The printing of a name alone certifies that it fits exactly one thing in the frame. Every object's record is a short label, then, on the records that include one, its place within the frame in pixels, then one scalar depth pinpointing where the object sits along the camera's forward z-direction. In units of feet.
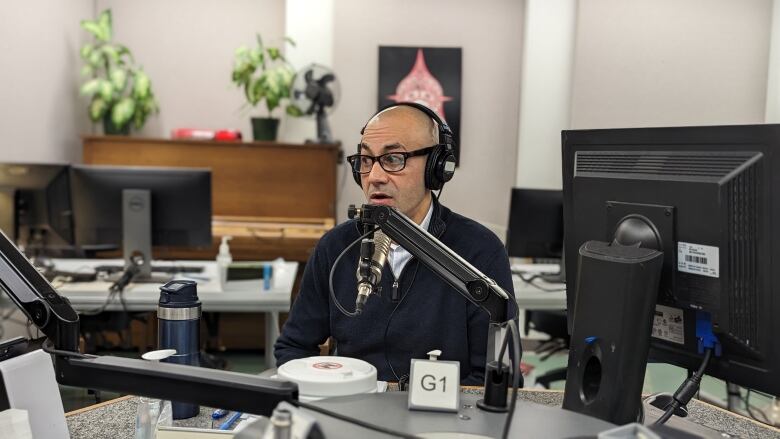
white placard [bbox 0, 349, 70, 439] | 3.16
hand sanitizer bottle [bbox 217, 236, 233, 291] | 9.69
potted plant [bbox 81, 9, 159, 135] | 16.10
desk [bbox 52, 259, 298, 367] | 9.40
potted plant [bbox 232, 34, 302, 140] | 16.07
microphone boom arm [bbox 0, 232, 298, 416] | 2.56
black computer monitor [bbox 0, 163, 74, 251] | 9.95
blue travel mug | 3.92
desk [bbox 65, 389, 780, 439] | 3.79
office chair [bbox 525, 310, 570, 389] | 11.32
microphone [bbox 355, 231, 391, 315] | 3.26
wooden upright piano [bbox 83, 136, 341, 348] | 15.61
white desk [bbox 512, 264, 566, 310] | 10.28
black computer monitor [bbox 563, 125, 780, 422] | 3.23
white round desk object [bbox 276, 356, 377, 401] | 3.41
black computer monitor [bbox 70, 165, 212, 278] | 10.07
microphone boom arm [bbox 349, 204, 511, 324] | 3.28
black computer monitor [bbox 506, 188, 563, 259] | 10.97
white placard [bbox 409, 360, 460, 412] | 3.17
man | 5.53
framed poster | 18.21
